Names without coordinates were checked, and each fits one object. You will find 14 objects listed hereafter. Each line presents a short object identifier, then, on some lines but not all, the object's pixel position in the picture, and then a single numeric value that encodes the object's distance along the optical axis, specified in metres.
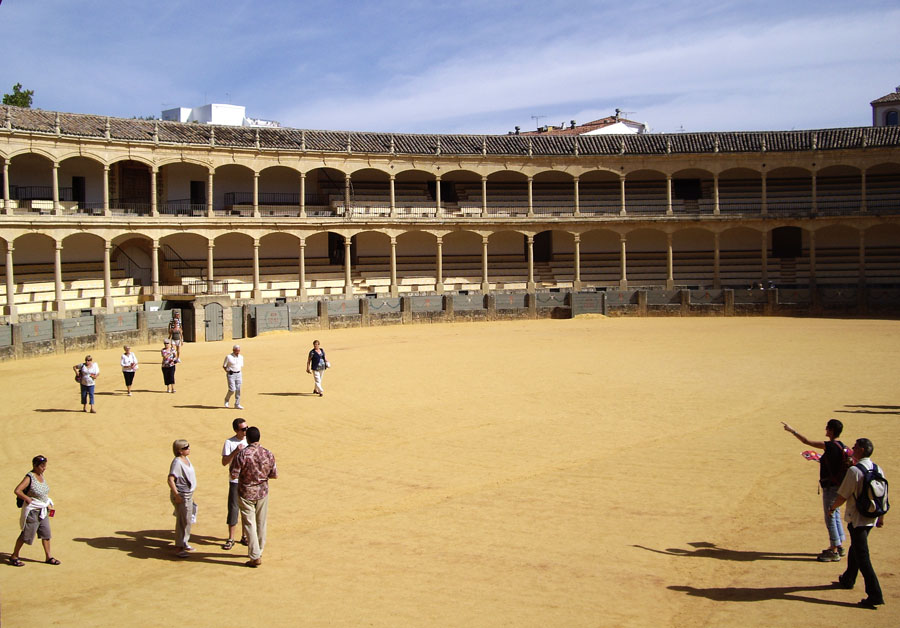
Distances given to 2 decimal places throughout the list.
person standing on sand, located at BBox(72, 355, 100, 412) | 17.38
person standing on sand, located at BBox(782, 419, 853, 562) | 8.82
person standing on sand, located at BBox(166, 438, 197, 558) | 9.20
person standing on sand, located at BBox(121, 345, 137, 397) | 19.36
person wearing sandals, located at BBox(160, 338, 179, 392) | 19.78
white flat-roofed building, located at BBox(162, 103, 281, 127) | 66.50
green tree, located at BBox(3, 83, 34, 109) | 57.06
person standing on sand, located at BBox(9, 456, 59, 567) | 9.00
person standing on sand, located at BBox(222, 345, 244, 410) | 17.58
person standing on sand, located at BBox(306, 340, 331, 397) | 19.12
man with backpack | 7.65
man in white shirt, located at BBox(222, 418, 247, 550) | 9.52
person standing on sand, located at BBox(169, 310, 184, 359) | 24.72
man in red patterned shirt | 8.88
